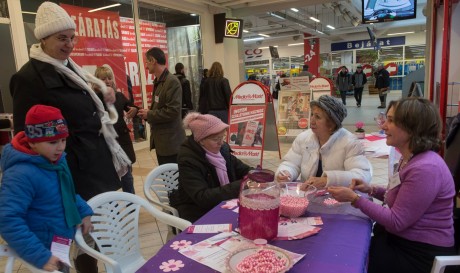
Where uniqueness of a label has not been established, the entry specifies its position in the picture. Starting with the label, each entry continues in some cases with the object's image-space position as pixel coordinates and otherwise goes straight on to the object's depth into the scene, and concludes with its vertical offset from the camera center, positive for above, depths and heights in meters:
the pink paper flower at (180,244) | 1.35 -0.64
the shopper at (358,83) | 13.28 -0.43
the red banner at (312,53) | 19.26 +1.15
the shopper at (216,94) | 5.42 -0.24
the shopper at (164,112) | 3.08 -0.26
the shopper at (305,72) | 9.64 +0.07
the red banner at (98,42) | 5.76 +0.77
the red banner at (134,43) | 6.75 +0.82
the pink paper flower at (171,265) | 1.21 -0.64
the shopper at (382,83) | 12.21 -0.45
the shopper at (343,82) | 13.49 -0.36
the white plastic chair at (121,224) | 1.78 -0.73
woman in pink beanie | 1.85 -0.50
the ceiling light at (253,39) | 20.26 +2.22
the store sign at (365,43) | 19.23 +1.57
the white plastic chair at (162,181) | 2.27 -0.67
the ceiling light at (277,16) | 11.34 +2.02
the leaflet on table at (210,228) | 1.47 -0.63
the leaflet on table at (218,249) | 1.21 -0.63
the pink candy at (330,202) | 1.72 -0.64
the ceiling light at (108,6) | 6.09 +1.44
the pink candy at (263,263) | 1.10 -0.60
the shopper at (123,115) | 3.20 -0.29
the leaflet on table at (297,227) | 1.38 -0.63
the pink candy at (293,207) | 1.54 -0.58
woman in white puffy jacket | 2.04 -0.48
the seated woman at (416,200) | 1.50 -0.57
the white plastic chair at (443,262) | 1.37 -0.76
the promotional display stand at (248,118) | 5.12 -0.60
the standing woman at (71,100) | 1.72 -0.06
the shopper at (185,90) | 6.04 -0.16
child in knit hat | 1.31 -0.42
